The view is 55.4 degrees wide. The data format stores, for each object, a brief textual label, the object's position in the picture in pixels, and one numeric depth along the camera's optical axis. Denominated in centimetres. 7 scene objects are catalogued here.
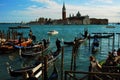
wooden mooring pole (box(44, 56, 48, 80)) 627
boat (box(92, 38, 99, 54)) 1487
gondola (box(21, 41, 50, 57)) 1239
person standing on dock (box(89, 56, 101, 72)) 570
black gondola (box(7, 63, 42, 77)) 794
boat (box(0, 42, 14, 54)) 1378
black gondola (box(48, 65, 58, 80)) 664
